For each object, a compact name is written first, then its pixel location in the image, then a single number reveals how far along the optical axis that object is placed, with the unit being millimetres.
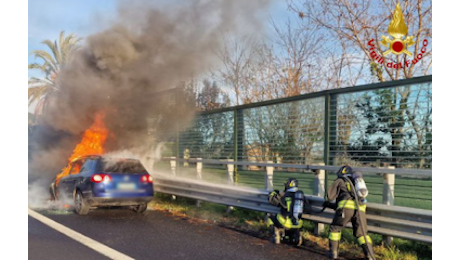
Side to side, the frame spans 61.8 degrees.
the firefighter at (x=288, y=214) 6031
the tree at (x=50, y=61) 26594
